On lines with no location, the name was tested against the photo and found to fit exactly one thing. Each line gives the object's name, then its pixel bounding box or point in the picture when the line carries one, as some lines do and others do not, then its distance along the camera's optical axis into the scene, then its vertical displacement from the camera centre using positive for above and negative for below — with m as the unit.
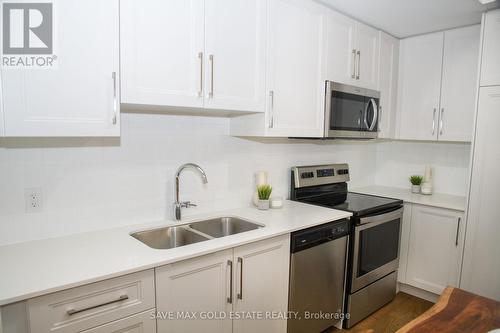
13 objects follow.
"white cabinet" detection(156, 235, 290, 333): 1.43 -0.77
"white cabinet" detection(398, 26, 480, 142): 2.66 +0.49
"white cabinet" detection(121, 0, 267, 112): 1.47 +0.41
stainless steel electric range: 2.32 -0.71
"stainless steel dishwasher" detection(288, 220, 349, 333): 1.95 -0.89
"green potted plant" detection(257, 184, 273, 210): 2.28 -0.43
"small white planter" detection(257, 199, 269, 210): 2.28 -0.49
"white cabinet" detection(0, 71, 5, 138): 1.20 +0.01
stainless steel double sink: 1.82 -0.59
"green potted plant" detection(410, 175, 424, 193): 3.12 -0.41
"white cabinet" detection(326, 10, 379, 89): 2.36 +0.68
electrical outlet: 1.51 -0.34
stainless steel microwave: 2.35 +0.21
